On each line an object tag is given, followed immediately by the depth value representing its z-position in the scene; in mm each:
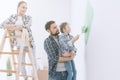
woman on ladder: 3066
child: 2418
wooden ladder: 2715
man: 2318
